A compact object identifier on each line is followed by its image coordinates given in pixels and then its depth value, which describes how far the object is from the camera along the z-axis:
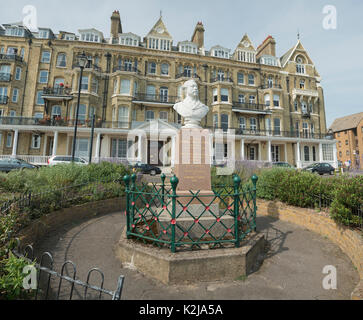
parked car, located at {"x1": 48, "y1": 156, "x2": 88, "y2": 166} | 17.59
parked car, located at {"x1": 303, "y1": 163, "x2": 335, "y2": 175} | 21.97
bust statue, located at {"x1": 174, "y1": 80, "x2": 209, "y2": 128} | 5.78
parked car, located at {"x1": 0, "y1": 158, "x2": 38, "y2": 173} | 15.62
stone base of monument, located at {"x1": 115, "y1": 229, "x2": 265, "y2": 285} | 3.21
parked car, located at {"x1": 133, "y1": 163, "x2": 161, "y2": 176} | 18.27
